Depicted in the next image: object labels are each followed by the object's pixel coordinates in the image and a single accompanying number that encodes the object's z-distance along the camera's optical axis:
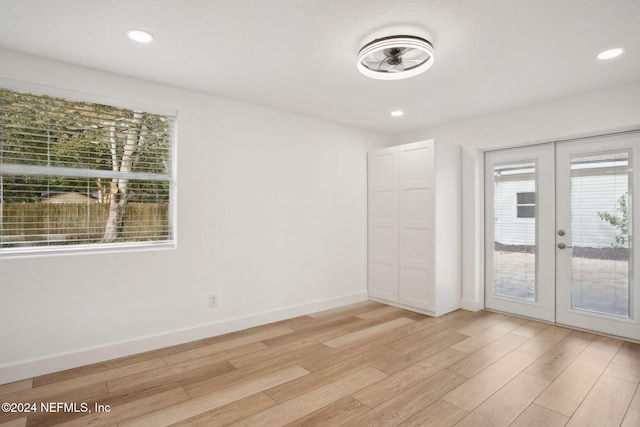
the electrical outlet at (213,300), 3.34
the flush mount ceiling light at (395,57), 2.22
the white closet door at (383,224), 4.39
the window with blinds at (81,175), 2.53
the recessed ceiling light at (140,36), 2.20
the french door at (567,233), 3.24
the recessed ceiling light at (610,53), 2.43
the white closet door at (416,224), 3.97
